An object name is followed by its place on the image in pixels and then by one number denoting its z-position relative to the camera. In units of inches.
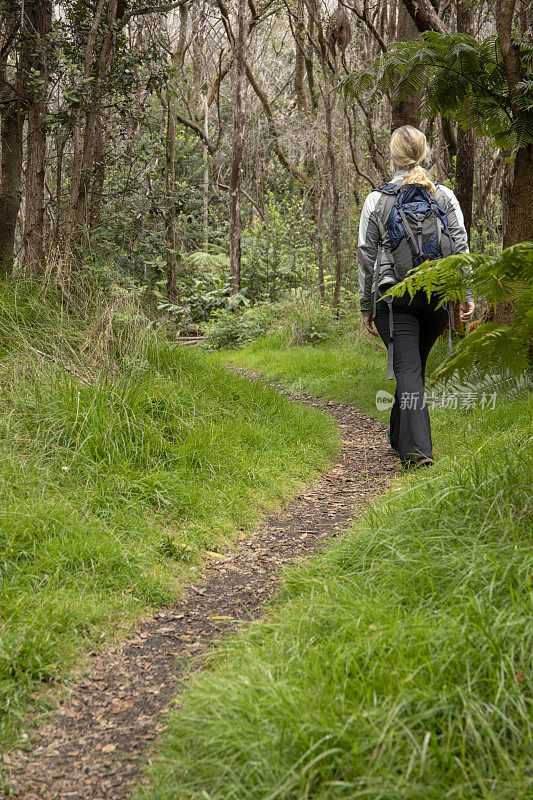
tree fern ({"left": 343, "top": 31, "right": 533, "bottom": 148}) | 239.0
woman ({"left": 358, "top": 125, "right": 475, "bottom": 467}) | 182.7
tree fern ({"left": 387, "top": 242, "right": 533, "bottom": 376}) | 99.8
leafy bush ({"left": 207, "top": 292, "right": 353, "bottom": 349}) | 449.4
